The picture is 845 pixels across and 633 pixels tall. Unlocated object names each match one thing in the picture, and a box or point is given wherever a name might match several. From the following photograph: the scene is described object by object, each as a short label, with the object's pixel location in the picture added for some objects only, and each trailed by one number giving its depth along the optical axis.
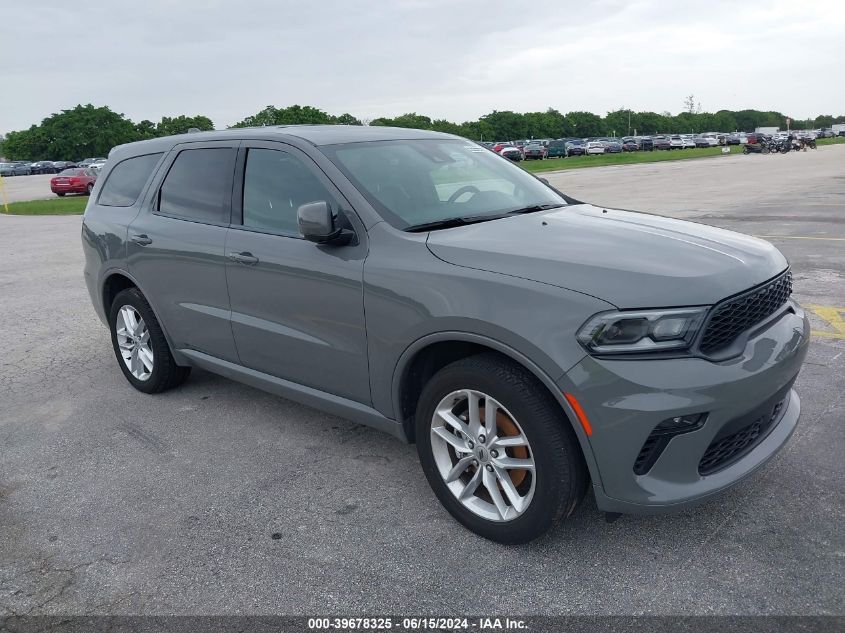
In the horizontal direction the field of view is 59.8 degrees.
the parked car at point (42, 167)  71.50
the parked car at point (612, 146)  68.62
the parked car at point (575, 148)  64.88
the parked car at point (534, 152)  56.75
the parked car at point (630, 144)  72.06
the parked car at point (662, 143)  76.19
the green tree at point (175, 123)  83.06
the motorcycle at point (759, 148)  57.25
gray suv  2.72
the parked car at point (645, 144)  74.94
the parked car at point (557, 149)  61.97
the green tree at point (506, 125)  112.88
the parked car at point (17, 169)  69.00
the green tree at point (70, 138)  90.38
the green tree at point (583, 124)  126.38
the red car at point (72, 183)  30.84
